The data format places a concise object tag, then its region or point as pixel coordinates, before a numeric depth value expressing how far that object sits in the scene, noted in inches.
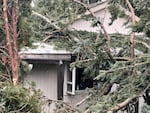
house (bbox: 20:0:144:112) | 378.6
